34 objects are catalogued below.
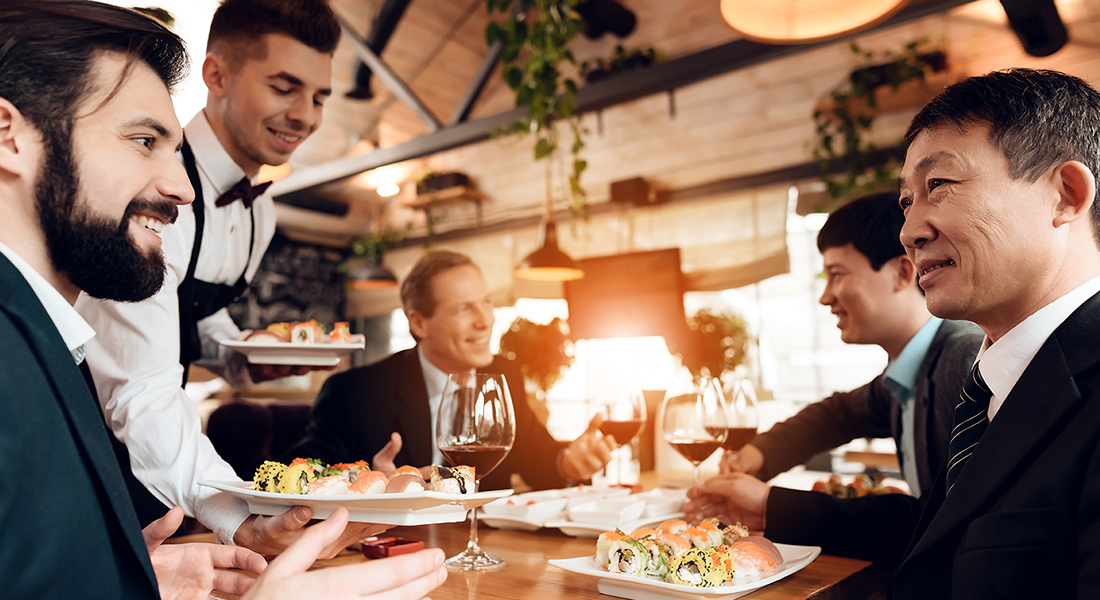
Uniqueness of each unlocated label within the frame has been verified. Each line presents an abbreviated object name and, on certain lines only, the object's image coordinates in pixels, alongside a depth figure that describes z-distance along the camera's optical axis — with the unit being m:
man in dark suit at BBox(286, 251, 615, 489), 2.30
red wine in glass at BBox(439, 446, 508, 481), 1.25
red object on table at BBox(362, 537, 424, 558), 1.28
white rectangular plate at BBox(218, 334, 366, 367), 1.61
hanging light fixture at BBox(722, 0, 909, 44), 1.96
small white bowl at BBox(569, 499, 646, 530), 1.47
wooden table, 1.05
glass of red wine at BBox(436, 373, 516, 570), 1.25
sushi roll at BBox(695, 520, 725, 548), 1.14
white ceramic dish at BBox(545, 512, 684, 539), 1.42
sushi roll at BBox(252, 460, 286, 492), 1.05
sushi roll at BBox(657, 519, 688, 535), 1.14
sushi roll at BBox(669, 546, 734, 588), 0.99
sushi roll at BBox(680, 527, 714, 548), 1.11
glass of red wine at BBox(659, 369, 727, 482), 1.60
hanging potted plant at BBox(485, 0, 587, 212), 2.85
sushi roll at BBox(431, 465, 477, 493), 1.06
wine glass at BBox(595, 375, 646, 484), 1.73
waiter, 1.29
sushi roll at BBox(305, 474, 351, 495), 1.03
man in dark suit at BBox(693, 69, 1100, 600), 0.78
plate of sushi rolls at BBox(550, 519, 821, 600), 0.99
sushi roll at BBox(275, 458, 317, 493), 1.05
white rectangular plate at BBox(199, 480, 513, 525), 0.95
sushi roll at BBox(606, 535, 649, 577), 1.04
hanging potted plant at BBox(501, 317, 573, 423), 5.43
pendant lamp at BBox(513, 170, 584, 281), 4.27
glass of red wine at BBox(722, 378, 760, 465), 1.71
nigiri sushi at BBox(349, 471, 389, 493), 1.06
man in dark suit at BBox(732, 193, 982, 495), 1.54
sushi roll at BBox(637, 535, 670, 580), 1.04
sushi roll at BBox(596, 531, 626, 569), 1.09
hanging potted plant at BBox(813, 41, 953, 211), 4.34
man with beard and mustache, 0.66
